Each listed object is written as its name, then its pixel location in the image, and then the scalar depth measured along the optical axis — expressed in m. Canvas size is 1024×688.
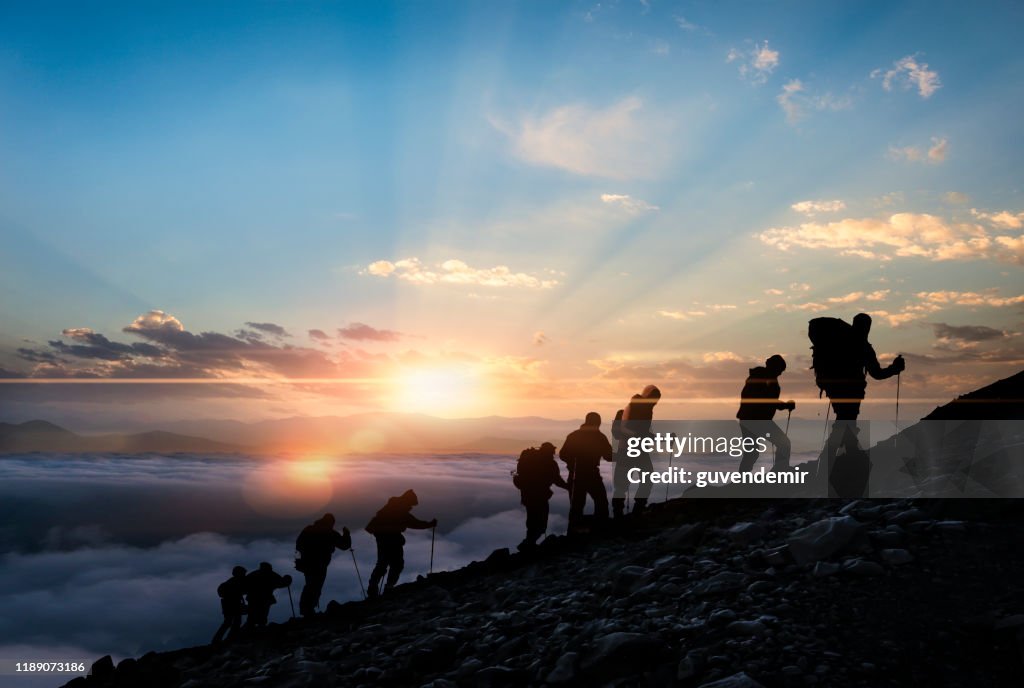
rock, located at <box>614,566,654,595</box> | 8.13
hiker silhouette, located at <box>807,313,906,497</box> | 10.12
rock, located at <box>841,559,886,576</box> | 6.65
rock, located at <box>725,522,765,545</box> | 8.80
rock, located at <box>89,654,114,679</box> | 10.74
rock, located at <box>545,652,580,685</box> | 5.88
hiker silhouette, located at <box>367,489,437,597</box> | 13.94
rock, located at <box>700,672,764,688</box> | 4.82
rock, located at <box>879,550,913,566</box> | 6.76
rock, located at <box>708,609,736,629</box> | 6.17
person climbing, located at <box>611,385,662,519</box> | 13.55
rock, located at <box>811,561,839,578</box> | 6.81
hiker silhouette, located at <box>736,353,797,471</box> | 11.50
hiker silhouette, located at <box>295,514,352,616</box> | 13.76
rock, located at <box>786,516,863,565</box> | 7.29
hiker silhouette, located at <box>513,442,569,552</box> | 13.80
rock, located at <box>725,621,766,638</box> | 5.81
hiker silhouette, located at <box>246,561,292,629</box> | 14.09
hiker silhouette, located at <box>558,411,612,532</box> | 13.46
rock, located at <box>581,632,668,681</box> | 5.75
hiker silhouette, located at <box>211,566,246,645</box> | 13.85
